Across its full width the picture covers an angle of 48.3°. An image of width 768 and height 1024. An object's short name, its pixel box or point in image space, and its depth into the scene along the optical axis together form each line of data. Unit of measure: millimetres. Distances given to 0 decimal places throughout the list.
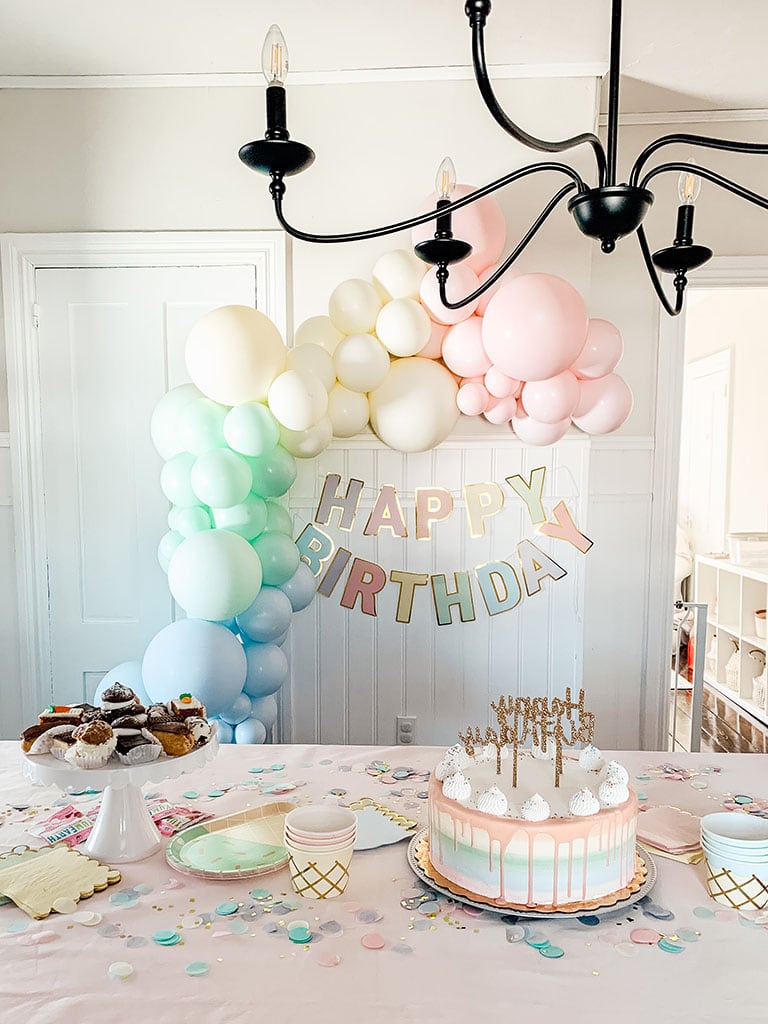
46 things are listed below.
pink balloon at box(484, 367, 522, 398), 2688
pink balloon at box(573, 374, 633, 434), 2740
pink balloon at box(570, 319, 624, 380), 2652
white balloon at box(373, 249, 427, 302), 2633
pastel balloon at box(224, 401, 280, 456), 2443
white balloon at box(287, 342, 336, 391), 2557
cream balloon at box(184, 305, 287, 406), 2416
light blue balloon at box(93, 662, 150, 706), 2574
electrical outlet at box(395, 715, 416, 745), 3137
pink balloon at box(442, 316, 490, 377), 2650
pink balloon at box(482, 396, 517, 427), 2781
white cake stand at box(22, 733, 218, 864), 1326
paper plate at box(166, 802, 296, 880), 1334
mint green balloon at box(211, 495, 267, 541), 2547
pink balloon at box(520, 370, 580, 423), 2631
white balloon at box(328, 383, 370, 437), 2658
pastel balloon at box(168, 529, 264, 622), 2379
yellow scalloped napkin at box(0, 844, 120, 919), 1257
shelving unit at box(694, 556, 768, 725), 4699
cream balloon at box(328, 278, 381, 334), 2605
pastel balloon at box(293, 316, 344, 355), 2680
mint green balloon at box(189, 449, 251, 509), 2422
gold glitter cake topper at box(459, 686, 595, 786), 1348
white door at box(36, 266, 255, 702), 3090
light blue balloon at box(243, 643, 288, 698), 2596
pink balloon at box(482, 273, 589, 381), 2360
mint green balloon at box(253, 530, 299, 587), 2590
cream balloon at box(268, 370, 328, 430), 2414
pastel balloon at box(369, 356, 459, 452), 2686
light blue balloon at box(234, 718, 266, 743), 2545
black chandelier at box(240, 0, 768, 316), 1175
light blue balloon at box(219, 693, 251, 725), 2510
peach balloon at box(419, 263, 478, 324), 2547
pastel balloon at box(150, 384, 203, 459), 2619
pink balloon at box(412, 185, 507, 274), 2580
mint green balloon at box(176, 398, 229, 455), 2521
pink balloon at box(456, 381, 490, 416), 2750
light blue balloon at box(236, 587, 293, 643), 2562
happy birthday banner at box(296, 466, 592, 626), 3074
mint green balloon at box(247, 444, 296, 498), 2541
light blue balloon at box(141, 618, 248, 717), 2367
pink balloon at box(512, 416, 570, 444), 2797
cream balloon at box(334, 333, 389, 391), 2580
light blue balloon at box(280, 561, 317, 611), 2707
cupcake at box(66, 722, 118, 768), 1331
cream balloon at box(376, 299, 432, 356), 2576
